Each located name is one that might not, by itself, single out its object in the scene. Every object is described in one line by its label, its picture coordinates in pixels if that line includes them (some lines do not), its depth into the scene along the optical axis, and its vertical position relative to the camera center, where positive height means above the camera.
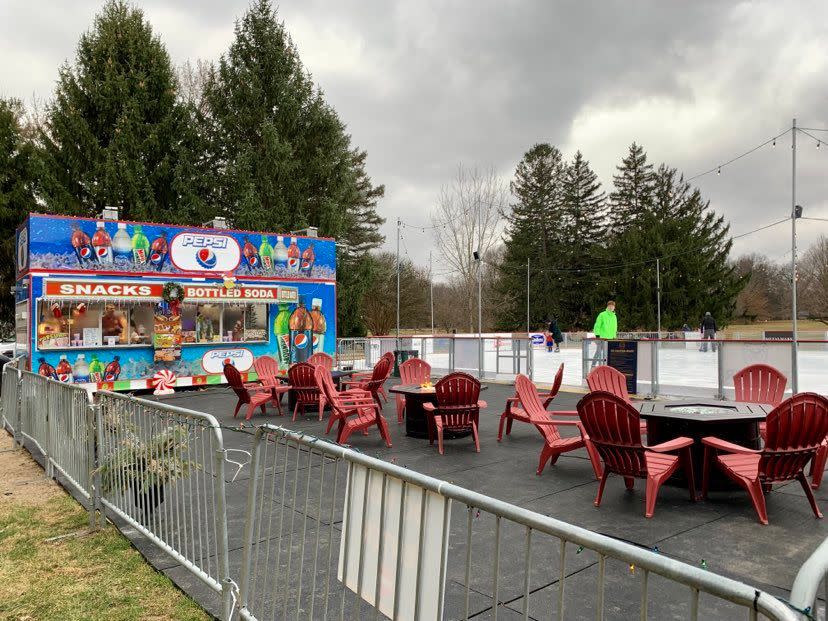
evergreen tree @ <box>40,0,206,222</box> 28.48 +9.68
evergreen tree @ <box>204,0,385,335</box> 32.44 +10.59
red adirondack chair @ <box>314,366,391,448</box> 8.20 -1.39
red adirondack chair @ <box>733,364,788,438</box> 8.08 -0.89
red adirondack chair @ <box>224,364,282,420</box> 10.77 -1.49
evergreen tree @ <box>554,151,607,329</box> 57.69 +8.36
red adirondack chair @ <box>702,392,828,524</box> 4.92 -1.09
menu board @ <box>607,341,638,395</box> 13.12 -0.87
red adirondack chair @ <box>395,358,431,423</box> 11.16 -1.00
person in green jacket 15.28 -0.08
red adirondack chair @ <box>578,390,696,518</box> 5.13 -1.15
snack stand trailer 14.25 +0.48
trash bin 19.16 -1.20
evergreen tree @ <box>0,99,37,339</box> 26.88 +6.34
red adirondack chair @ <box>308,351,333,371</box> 13.64 -0.98
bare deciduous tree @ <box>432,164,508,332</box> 43.56 +8.08
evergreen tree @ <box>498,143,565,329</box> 57.56 +8.90
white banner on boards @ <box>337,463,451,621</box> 2.10 -0.90
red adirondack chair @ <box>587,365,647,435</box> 8.87 -0.92
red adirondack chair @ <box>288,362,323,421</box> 10.73 -1.27
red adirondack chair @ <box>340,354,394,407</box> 10.70 -1.06
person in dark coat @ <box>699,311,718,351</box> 28.52 -0.22
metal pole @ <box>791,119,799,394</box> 10.66 -0.80
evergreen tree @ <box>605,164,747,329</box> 52.41 +4.99
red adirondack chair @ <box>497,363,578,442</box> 8.51 -1.33
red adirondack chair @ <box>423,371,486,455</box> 7.88 -1.16
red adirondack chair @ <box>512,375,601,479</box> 6.38 -1.29
